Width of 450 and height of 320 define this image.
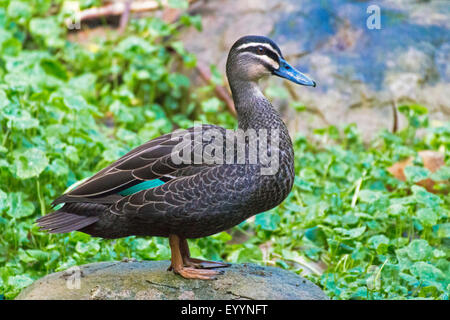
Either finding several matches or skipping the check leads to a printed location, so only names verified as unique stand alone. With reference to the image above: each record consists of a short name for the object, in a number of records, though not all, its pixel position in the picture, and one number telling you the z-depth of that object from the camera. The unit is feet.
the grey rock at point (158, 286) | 13.39
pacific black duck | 13.53
